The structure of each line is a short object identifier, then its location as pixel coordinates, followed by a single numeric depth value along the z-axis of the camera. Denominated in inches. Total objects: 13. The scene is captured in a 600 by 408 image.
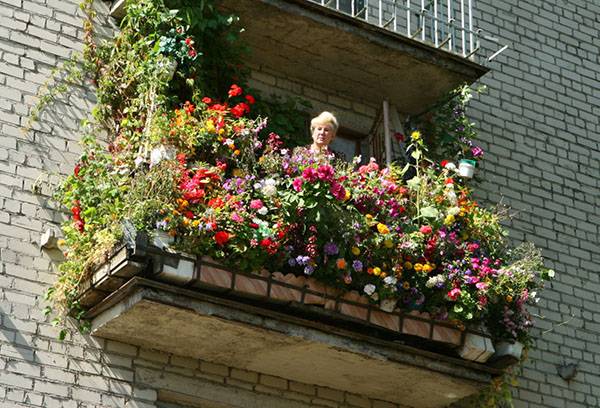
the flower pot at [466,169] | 507.0
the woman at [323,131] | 472.7
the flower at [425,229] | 450.7
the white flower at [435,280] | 442.5
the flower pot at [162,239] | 406.6
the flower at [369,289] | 432.4
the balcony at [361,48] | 492.1
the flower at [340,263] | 426.9
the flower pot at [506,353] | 459.5
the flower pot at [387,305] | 438.8
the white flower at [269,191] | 430.8
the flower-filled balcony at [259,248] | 411.9
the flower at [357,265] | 431.1
